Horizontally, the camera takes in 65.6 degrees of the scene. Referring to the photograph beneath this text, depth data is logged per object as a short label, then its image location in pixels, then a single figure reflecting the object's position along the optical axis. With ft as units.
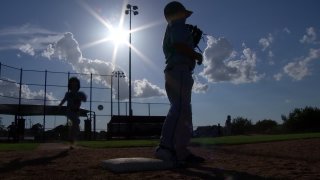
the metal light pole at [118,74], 66.79
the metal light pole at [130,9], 70.38
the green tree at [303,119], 73.76
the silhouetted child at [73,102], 20.19
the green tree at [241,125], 78.65
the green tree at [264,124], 85.86
